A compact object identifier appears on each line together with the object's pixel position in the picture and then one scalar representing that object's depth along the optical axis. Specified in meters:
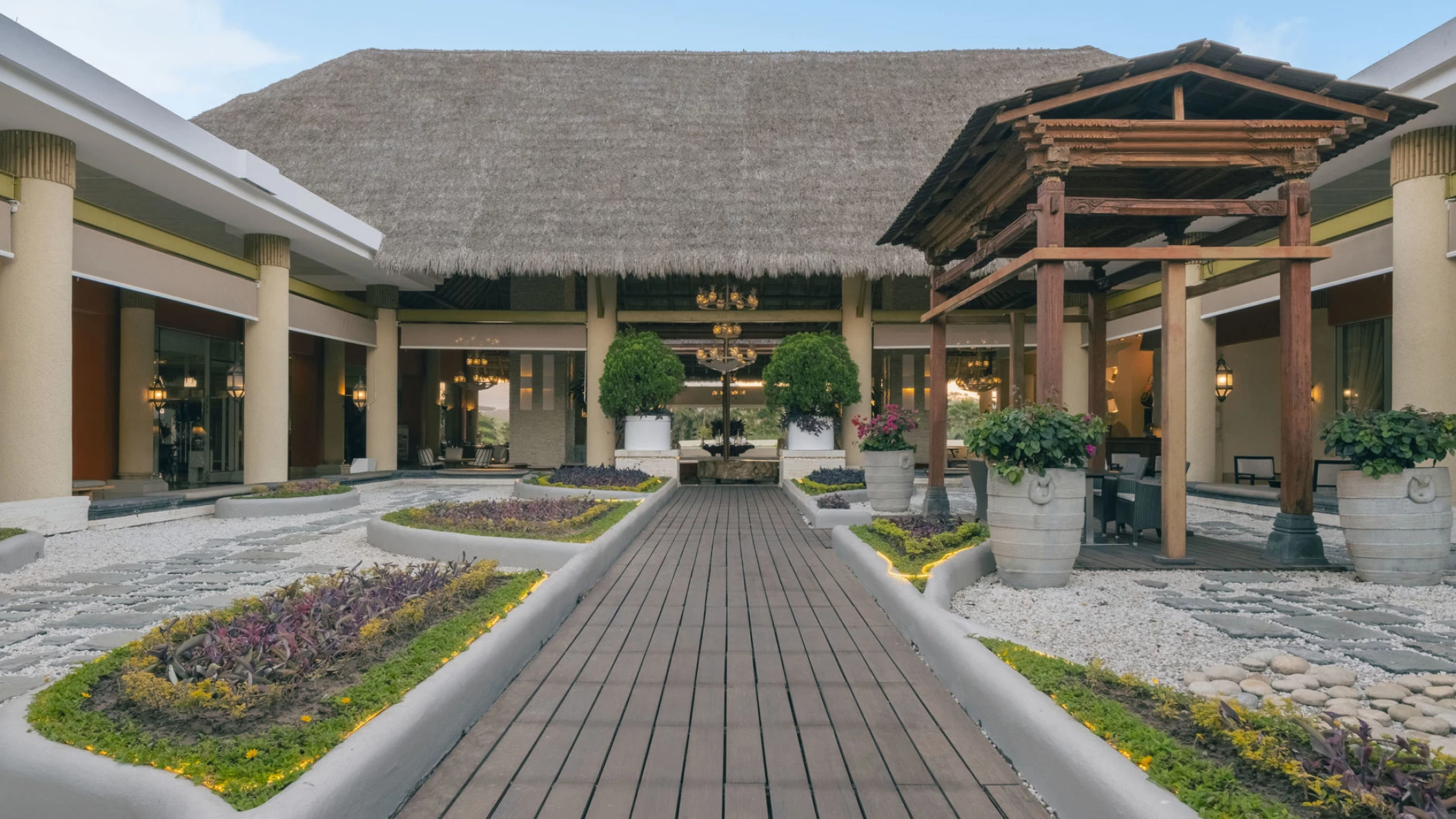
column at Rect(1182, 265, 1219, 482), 12.80
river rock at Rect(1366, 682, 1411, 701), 3.33
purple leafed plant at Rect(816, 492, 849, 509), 9.06
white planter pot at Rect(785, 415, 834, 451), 14.73
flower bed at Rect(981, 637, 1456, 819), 1.96
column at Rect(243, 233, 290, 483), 12.23
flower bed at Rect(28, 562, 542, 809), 2.28
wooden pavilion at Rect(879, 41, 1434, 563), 5.87
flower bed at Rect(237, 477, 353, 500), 10.72
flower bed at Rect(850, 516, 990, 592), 5.39
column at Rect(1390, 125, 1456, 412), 8.66
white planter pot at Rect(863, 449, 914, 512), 9.35
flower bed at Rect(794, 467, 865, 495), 11.47
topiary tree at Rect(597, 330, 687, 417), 14.41
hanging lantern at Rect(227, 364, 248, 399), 12.96
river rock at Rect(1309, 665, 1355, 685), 3.53
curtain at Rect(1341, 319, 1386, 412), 12.37
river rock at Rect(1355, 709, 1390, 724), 3.04
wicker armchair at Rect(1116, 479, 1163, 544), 6.76
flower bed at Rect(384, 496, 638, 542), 7.04
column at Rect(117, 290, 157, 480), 13.15
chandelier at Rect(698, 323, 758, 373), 15.47
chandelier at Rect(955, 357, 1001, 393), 19.81
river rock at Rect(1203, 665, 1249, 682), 3.59
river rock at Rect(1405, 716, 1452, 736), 2.98
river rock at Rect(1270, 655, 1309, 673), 3.68
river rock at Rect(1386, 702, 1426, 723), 3.15
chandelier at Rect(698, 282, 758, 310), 14.60
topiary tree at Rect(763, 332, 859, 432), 14.25
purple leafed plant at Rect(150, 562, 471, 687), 2.85
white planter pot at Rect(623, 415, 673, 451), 14.84
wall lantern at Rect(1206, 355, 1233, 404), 14.55
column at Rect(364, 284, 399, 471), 16.16
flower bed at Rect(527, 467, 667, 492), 11.47
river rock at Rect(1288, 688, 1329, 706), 3.30
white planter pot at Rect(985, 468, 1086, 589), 5.29
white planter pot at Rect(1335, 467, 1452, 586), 5.46
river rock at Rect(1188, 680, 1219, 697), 3.37
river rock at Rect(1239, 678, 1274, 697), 3.36
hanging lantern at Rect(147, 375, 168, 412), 13.17
